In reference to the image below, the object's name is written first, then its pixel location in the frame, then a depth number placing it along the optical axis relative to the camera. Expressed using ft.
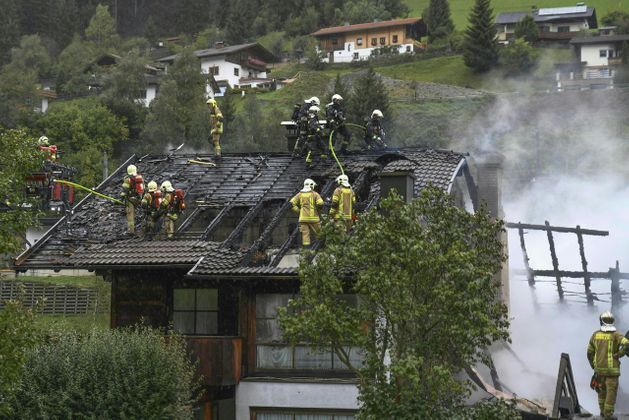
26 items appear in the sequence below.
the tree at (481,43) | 386.32
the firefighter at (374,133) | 110.32
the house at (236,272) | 83.46
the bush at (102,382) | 70.64
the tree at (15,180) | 61.36
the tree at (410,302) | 62.85
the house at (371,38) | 453.99
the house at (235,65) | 420.36
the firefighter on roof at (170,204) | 95.09
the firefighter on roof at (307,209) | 88.69
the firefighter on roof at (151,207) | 94.94
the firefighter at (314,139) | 106.01
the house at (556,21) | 441.27
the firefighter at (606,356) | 68.69
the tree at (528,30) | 419.54
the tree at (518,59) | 384.27
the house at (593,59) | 373.40
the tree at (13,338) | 59.21
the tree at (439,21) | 461.86
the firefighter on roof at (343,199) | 88.02
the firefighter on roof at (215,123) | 113.80
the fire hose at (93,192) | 100.63
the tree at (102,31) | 512.22
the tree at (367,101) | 266.98
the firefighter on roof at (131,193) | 97.81
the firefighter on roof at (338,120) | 108.06
